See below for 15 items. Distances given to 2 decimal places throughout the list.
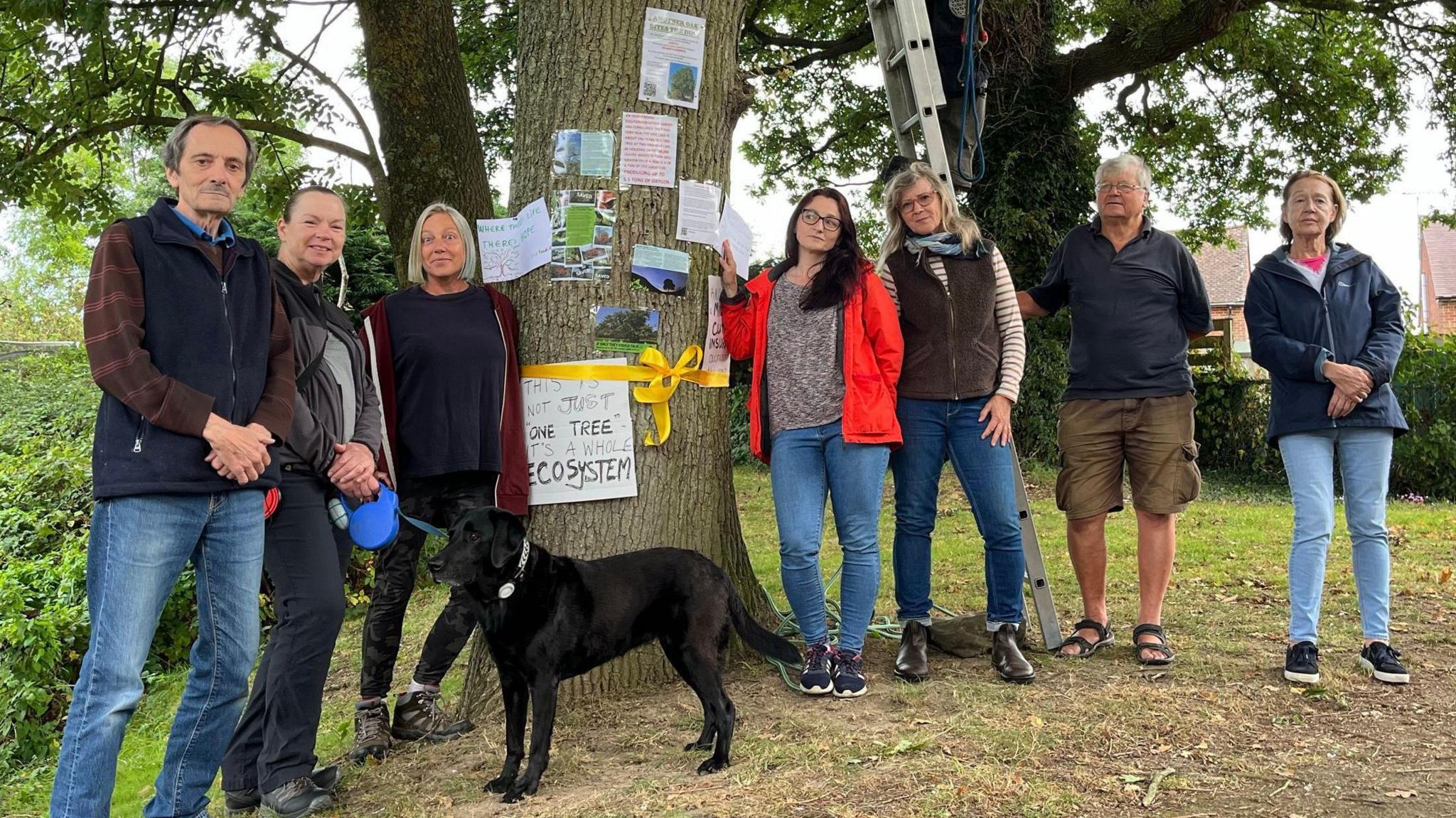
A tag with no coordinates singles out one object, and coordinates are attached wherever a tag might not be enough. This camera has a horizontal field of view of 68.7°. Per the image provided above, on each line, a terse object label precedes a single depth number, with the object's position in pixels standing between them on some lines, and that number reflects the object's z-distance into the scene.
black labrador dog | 3.41
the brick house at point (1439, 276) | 42.31
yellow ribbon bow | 4.29
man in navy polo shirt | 4.71
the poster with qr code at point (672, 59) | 4.36
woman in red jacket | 4.16
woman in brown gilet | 4.42
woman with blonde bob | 3.97
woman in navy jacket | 4.44
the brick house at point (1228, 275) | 40.91
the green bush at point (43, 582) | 6.37
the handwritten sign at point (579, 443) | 4.26
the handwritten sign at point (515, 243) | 4.34
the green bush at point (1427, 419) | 12.05
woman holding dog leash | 3.38
